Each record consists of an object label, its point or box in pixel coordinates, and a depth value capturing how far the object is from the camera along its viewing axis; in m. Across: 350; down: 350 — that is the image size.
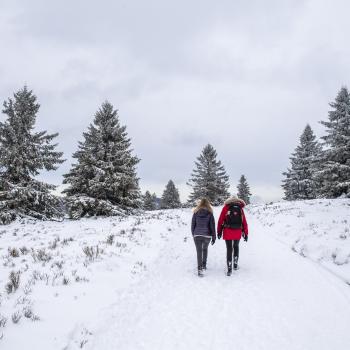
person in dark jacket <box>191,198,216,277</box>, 8.45
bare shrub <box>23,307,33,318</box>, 4.76
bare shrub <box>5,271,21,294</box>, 5.89
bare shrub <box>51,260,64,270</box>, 7.79
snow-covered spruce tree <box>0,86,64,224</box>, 20.30
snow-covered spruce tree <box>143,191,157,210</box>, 61.61
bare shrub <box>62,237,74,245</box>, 11.65
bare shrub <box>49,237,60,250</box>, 10.76
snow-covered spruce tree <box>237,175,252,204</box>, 69.88
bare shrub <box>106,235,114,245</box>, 11.20
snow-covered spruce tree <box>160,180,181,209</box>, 59.75
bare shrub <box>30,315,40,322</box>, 4.69
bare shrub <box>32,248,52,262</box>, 8.60
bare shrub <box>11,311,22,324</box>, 4.52
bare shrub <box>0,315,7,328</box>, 4.34
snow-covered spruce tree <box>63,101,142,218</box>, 22.78
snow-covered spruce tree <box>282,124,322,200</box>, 41.41
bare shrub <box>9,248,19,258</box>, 9.35
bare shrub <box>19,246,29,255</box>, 9.91
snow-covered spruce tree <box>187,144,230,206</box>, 49.09
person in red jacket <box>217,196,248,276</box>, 8.42
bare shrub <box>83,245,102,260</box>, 8.74
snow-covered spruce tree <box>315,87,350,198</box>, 27.55
